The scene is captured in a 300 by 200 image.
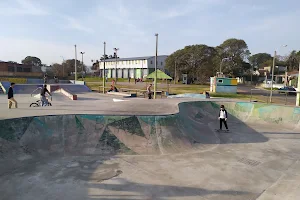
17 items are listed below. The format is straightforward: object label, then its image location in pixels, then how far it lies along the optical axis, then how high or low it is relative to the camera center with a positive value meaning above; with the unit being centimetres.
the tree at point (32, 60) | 11581 +1036
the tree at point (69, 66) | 7991 +513
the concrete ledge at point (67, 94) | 1930 -147
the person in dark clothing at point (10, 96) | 1185 -92
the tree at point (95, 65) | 10492 +735
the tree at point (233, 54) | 5856 +754
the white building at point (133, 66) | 7288 +510
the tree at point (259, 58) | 11856 +1288
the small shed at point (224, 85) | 3278 -59
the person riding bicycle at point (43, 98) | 1379 -118
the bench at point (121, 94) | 2308 -157
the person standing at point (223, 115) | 1230 -193
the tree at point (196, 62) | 5484 +511
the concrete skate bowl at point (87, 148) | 581 -277
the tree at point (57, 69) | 7699 +381
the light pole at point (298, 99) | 1712 -138
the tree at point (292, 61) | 7378 +735
